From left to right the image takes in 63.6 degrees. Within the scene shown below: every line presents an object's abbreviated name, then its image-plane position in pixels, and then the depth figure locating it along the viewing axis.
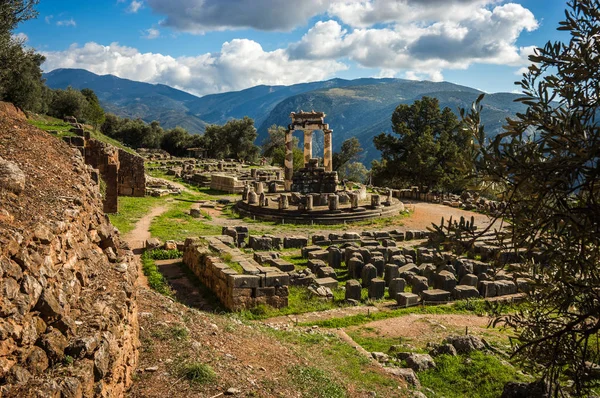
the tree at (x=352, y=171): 67.56
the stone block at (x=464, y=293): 14.88
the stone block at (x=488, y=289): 15.22
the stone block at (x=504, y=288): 15.45
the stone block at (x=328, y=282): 15.08
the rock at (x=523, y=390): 7.25
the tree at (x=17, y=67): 21.77
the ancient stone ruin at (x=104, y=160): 22.41
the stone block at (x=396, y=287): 14.84
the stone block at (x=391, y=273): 16.30
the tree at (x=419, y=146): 42.06
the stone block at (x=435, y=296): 14.30
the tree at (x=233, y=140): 68.00
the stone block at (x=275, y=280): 12.99
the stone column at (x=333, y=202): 28.67
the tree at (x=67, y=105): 56.81
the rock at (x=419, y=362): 9.52
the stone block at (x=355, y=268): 16.91
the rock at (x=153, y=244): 17.98
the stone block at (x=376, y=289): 14.64
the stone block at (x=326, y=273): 16.20
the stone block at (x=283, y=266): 15.47
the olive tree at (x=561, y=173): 3.94
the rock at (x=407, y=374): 8.78
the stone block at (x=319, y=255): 18.44
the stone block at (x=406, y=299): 13.97
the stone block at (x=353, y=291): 14.27
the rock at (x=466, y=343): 10.19
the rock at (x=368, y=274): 15.98
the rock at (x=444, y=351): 10.03
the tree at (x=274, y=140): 77.88
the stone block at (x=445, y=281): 15.55
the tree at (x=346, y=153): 64.19
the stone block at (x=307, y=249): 19.20
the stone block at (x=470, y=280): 15.66
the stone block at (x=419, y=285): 15.07
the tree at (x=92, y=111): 61.67
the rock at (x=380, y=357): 9.85
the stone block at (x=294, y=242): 21.08
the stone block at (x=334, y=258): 18.14
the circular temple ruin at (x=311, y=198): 28.12
